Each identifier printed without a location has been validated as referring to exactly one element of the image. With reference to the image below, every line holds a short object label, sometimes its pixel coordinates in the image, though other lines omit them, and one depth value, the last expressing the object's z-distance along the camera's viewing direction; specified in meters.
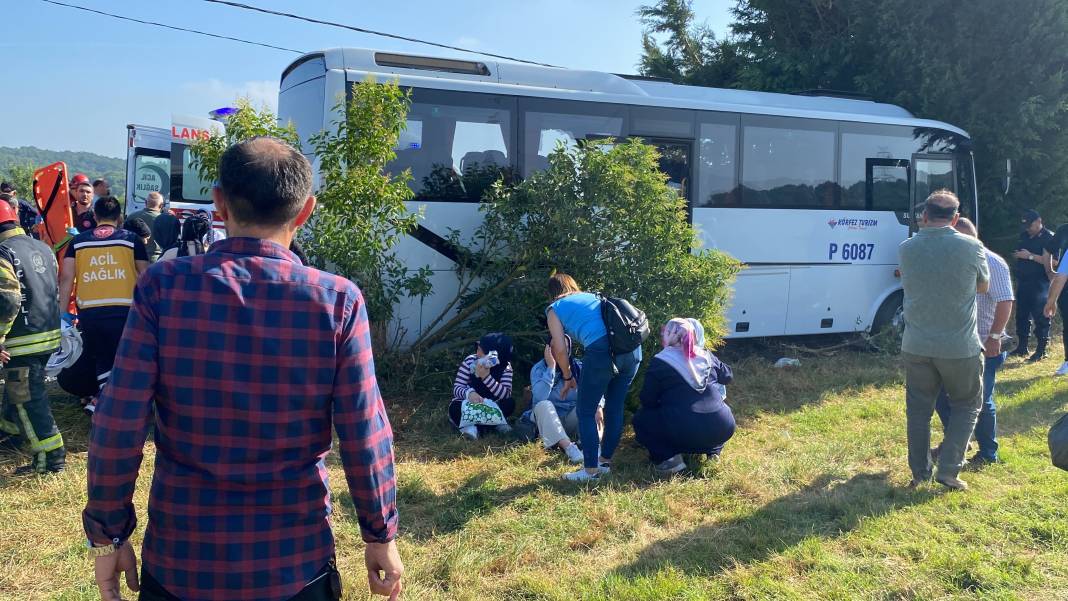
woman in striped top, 6.36
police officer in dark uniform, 9.44
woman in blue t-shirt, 5.09
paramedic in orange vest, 5.70
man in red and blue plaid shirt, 1.73
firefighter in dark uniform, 4.89
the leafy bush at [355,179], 6.24
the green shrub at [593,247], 6.81
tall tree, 11.92
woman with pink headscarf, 5.30
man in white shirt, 5.32
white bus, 7.61
